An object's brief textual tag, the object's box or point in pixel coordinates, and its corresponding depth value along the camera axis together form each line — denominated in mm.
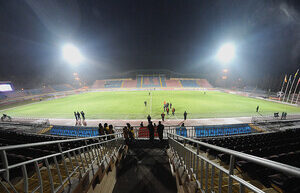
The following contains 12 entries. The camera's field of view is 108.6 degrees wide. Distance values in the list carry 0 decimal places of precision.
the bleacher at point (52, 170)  1771
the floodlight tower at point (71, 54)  65206
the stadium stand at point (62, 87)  59538
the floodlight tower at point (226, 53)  68538
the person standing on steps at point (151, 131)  6656
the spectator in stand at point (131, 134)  6877
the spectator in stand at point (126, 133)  6677
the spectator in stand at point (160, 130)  6595
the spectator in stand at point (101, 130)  6911
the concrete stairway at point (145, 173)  3648
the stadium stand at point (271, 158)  1618
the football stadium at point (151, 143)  2248
